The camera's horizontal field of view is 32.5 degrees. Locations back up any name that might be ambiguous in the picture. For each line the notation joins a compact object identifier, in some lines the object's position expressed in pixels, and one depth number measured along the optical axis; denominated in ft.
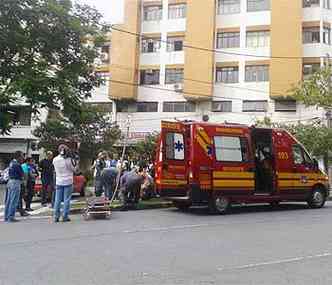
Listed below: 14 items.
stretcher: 47.78
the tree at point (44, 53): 64.13
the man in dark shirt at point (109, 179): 59.80
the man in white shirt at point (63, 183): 45.29
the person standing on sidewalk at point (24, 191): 50.01
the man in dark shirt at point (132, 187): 57.31
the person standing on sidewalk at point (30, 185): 54.80
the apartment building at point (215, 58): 149.07
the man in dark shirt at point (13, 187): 45.85
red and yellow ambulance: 52.70
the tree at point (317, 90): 91.97
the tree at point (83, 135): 131.95
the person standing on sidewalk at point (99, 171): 61.59
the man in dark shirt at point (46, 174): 60.18
